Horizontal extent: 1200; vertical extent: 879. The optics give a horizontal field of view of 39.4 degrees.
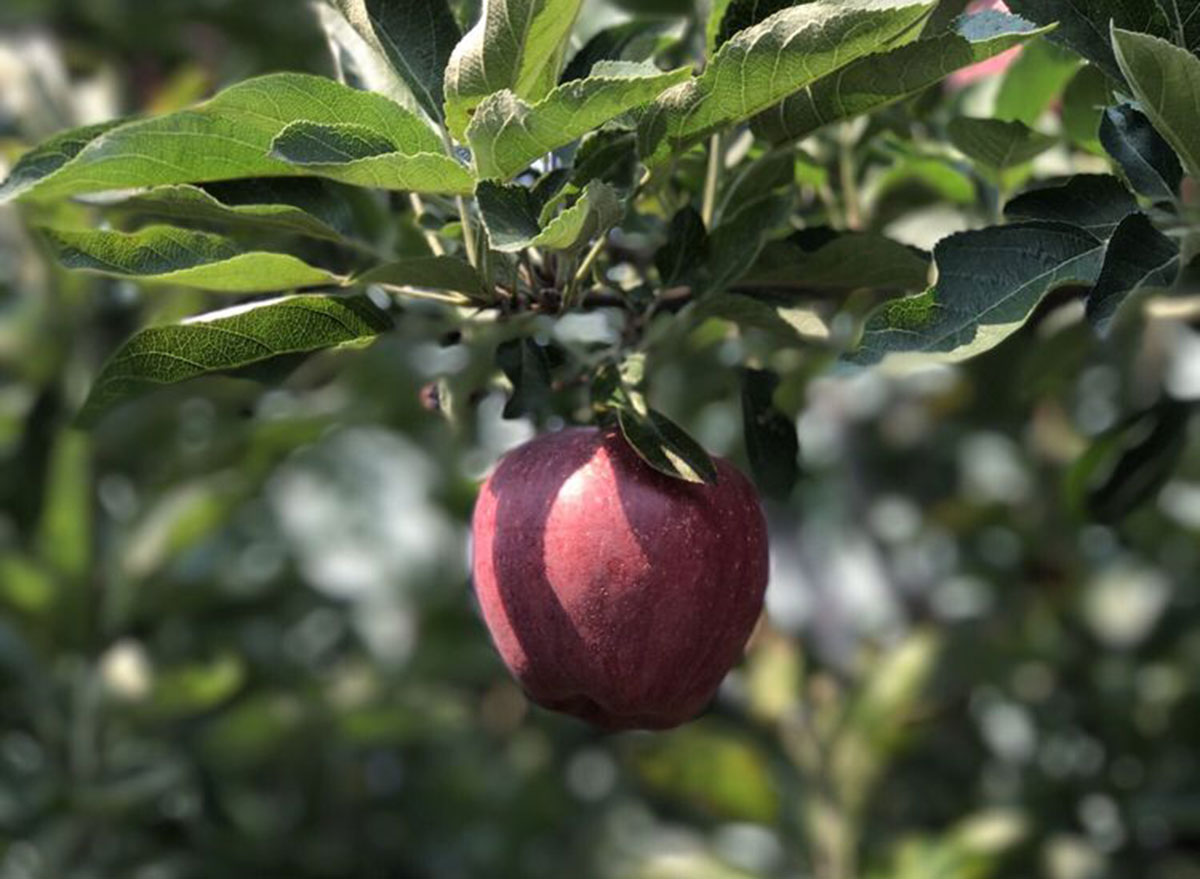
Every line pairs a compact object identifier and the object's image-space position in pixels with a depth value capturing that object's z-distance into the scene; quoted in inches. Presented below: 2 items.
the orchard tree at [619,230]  31.4
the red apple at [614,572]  35.4
